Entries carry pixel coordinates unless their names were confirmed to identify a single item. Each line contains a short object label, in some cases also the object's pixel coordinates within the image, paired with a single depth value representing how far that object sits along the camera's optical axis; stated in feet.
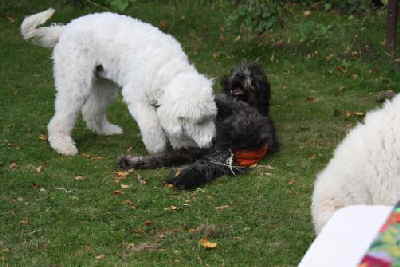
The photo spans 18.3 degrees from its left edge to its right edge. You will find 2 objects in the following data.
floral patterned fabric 7.90
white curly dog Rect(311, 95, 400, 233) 17.61
